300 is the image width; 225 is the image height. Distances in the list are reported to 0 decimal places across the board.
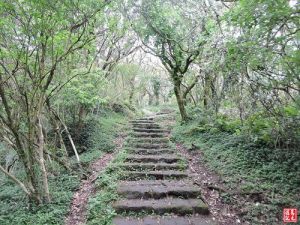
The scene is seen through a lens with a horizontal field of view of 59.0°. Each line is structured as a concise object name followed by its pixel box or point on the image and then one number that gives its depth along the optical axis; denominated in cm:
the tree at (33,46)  461
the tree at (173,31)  1003
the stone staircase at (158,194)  485
